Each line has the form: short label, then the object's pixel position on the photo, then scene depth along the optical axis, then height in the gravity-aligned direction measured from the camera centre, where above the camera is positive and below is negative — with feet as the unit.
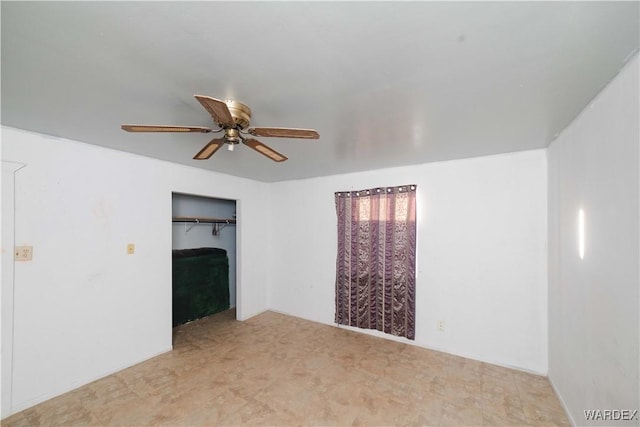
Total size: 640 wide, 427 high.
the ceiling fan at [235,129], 4.53 +1.60
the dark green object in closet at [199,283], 12.71 -3.61
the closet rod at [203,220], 12.87 -0.26
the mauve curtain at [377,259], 10.43 -1.89
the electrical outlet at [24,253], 6.74 -1.02
